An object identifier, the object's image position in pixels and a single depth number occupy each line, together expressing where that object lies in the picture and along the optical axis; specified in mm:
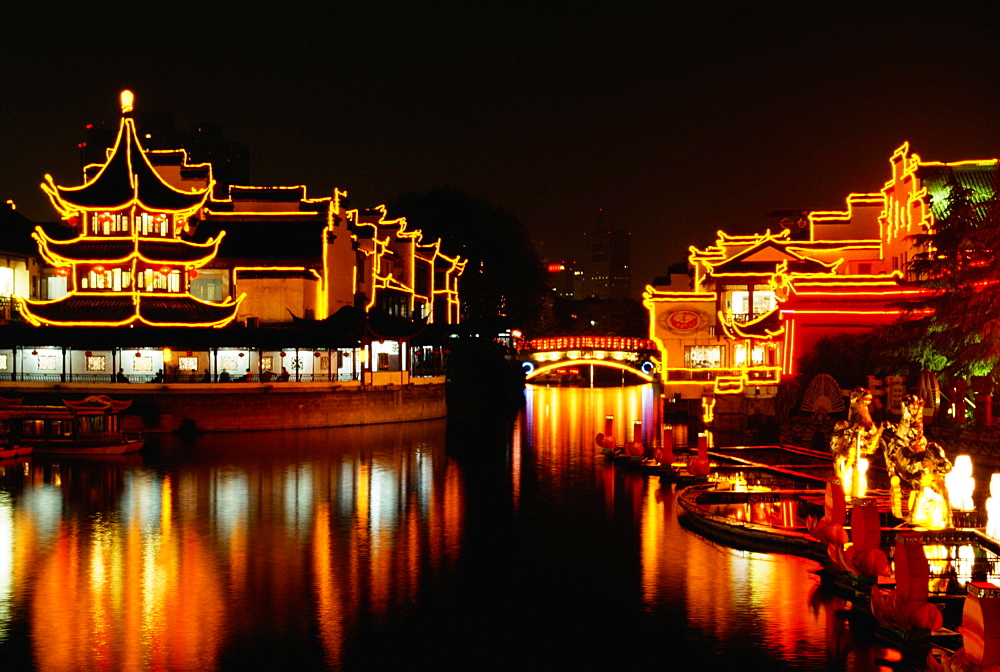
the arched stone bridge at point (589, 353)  87062
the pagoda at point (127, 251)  51281
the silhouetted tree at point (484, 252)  96188
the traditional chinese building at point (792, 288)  46562
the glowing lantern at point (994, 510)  20766
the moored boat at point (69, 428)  38969
